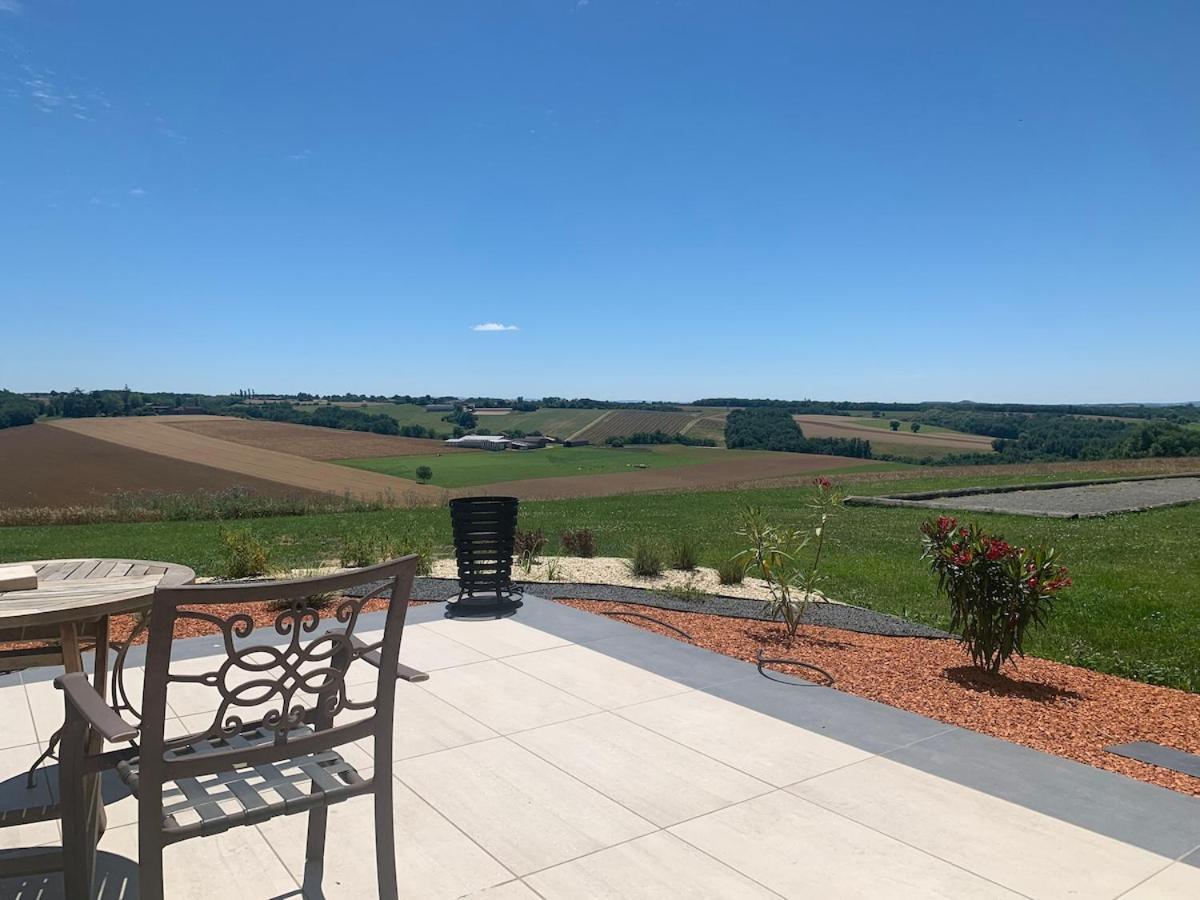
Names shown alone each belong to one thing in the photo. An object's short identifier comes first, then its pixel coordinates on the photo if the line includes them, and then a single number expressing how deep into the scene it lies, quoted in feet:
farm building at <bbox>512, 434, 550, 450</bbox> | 194.70
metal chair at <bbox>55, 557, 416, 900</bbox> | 6.60
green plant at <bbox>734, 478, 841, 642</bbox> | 20.97
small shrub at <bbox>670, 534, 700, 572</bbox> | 34.65
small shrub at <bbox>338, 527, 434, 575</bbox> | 30.89
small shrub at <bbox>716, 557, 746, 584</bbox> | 30.91
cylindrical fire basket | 24.00
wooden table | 8.26
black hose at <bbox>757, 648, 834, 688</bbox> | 17.58
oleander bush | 16.97
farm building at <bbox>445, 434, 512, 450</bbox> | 188.34
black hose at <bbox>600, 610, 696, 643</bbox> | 20.94
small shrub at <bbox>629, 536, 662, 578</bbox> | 32.48
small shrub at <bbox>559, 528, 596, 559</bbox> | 38.99
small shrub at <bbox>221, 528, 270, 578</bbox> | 28.45
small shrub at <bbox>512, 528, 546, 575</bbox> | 32.63
